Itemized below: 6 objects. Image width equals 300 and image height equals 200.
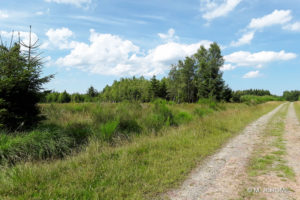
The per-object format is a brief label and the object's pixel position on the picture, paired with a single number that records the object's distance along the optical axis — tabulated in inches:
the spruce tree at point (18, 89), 250.8
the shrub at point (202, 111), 615.2
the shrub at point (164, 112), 449.8
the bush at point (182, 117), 485.7
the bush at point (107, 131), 296.4
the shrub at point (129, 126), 374.3
